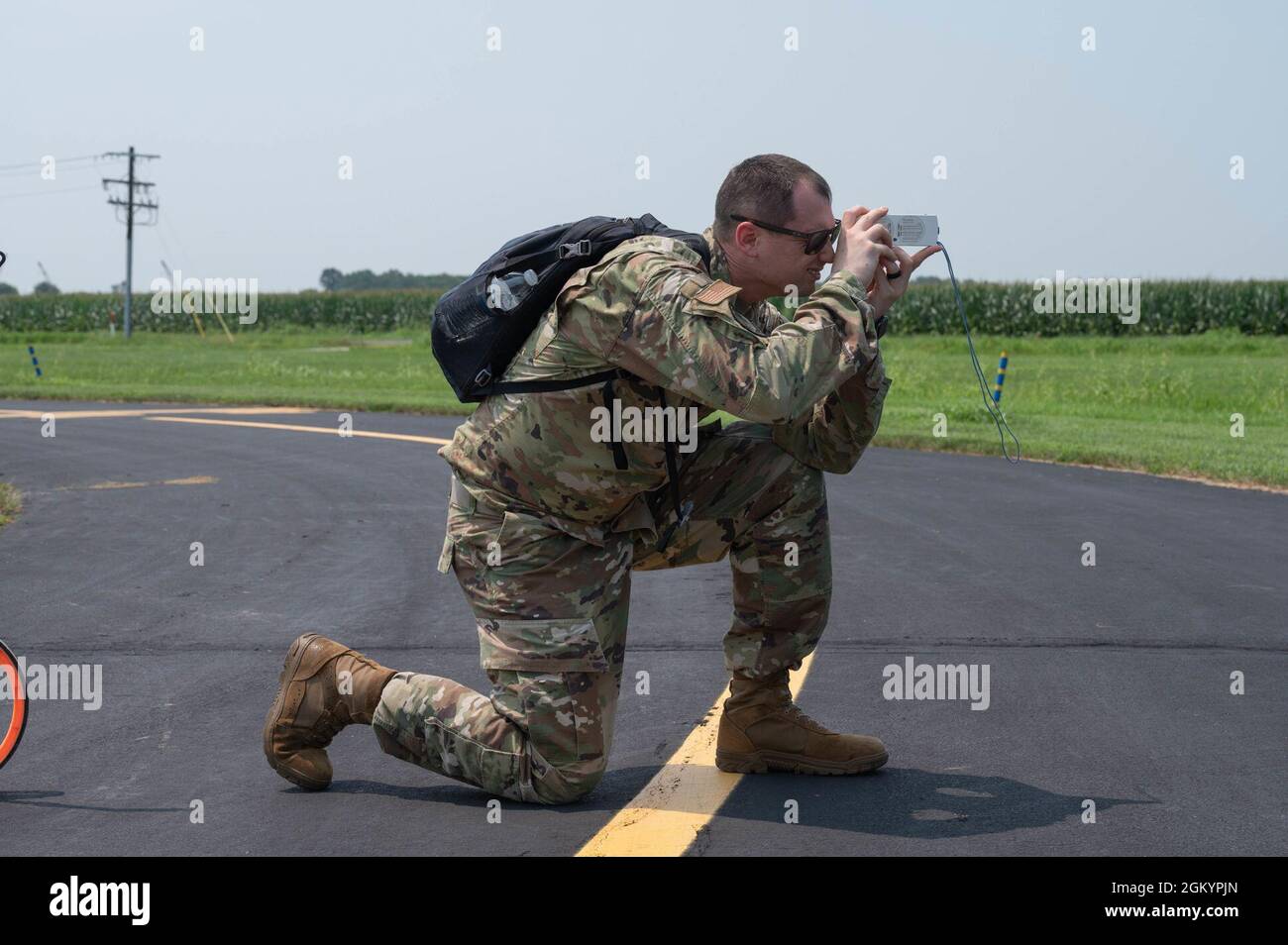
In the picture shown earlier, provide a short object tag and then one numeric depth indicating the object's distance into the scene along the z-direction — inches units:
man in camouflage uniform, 152.3
